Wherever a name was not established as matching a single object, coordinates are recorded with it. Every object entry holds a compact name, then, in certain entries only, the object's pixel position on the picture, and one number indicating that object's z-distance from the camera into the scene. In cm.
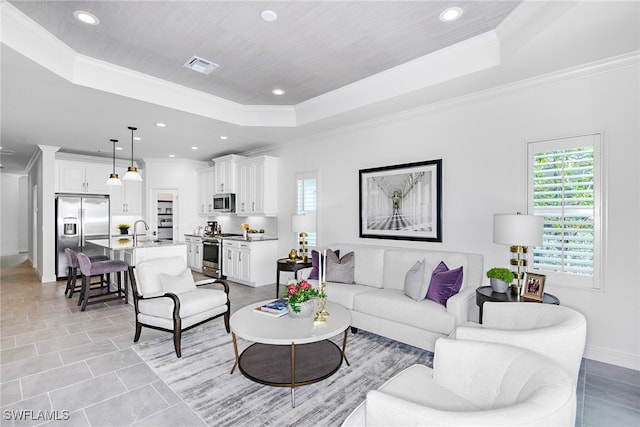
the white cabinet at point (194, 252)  730
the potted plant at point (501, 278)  295
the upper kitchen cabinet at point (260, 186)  616
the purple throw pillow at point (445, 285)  316
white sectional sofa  301
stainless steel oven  667
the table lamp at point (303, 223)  514
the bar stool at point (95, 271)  452
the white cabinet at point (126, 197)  766
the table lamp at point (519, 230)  276
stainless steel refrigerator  675
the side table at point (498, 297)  275
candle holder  271
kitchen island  476
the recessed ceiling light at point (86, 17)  255
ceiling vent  333
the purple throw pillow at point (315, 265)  429
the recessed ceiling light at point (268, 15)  254
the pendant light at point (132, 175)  488
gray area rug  221
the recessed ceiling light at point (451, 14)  254
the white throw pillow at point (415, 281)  331
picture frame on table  275
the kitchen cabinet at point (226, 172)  678
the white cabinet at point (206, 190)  755
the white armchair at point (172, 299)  325
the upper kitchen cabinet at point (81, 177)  691
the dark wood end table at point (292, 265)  491
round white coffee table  233
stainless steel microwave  684
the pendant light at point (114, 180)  525
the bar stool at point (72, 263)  507
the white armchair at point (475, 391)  104
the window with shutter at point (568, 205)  296
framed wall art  402
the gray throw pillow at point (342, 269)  412
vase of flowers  272
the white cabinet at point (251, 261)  597
